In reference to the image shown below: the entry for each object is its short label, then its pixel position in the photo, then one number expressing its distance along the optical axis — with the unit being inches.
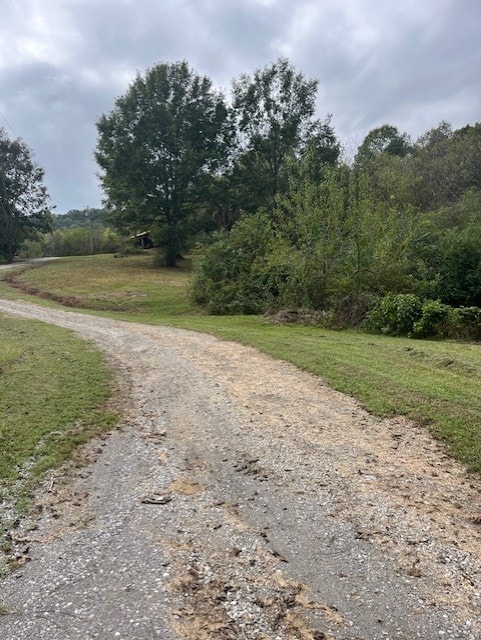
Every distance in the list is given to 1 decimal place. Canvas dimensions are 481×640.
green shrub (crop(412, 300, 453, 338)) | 490.3
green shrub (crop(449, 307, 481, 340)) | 475.8
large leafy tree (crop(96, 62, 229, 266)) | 1454.2
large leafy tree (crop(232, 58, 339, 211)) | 1547.7
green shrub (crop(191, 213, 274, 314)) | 746.2
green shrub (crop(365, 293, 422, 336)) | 512.1
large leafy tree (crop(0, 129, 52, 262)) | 1782.7
